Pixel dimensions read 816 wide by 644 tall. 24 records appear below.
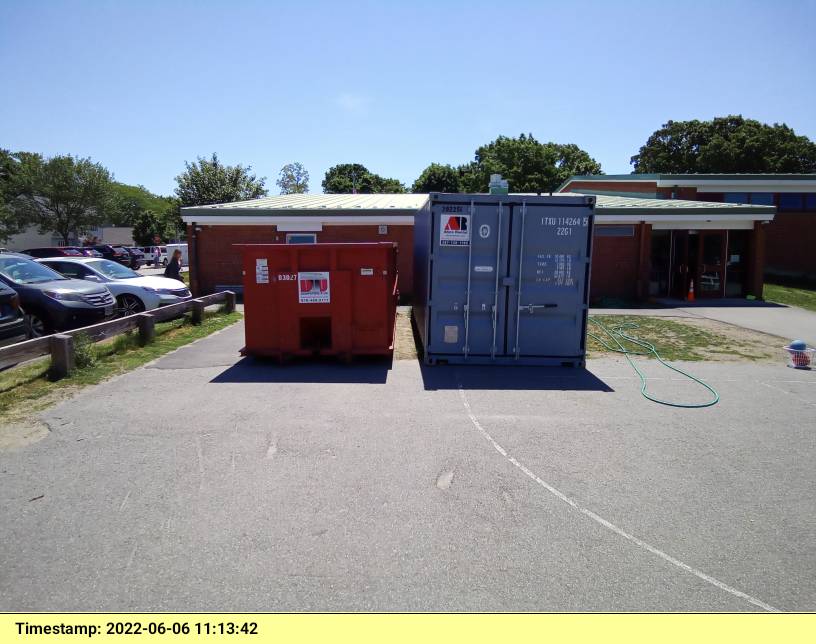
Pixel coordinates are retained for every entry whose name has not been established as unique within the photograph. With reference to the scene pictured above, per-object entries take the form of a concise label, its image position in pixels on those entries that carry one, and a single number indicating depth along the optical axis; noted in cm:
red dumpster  910
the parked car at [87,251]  3056
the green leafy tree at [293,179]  7080
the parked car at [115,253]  3550
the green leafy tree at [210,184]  4319
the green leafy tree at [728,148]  4481
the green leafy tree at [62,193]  4534
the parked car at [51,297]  997
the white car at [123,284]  1283
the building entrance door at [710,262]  1919
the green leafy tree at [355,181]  7244
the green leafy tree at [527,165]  4950
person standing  1658
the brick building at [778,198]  2569
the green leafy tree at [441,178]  6012
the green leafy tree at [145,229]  6525
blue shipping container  877
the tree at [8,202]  4229
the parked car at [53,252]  2641
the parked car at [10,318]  823
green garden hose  735
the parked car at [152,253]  4460
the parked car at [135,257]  3888
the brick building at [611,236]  1872
